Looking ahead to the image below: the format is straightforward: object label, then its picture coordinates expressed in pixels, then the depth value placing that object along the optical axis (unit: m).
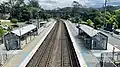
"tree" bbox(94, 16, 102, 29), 27.57
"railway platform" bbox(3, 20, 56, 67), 8.50
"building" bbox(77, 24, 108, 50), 11.67
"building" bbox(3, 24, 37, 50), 11.80
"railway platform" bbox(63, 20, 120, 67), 8.55
